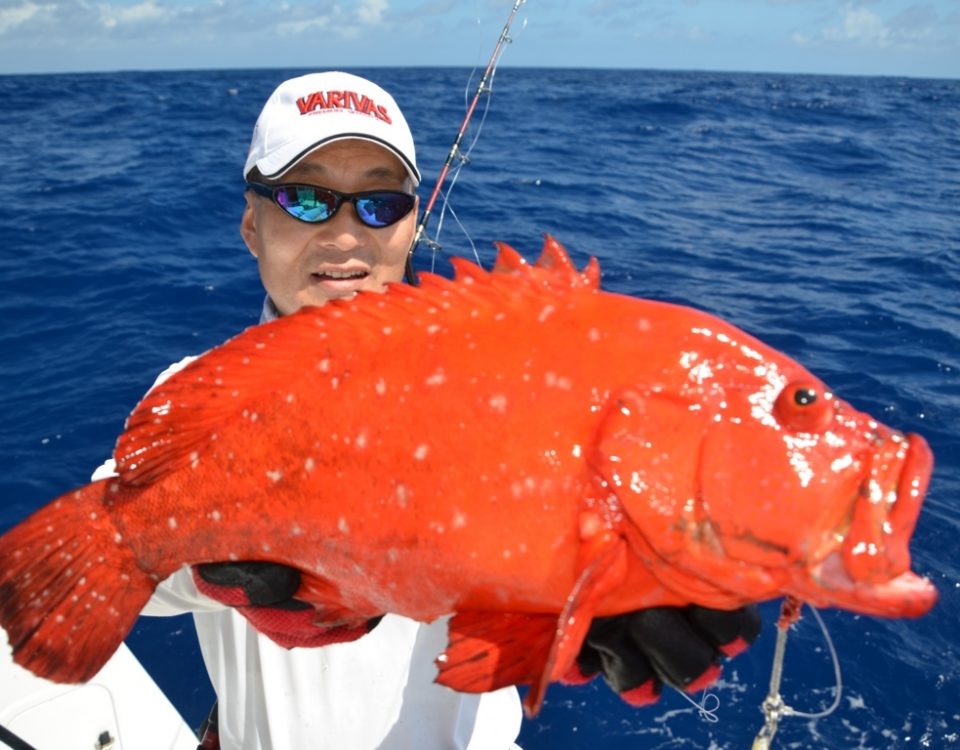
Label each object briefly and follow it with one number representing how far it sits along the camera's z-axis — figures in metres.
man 0.82
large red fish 0.58
